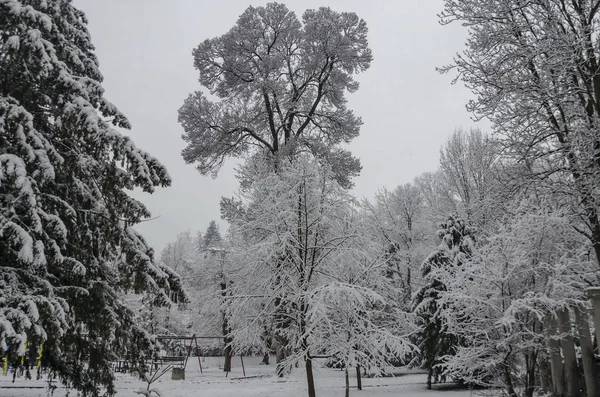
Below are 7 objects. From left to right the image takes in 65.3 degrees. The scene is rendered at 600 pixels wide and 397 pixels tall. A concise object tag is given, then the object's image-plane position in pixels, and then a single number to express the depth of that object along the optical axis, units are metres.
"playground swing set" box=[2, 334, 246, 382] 7.15
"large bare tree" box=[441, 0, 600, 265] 8.54
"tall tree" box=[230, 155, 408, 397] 9.95
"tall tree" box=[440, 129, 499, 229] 23.83
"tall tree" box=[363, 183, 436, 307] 26.08
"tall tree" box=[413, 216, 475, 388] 16.44
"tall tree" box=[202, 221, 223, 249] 67.84
